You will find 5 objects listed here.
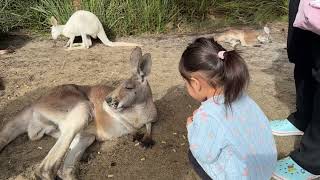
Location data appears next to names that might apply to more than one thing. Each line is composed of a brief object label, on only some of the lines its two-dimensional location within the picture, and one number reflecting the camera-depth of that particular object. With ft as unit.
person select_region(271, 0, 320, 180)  5.96
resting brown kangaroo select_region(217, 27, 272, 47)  11.40
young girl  4.46
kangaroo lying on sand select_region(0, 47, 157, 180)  6.81
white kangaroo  11.10
